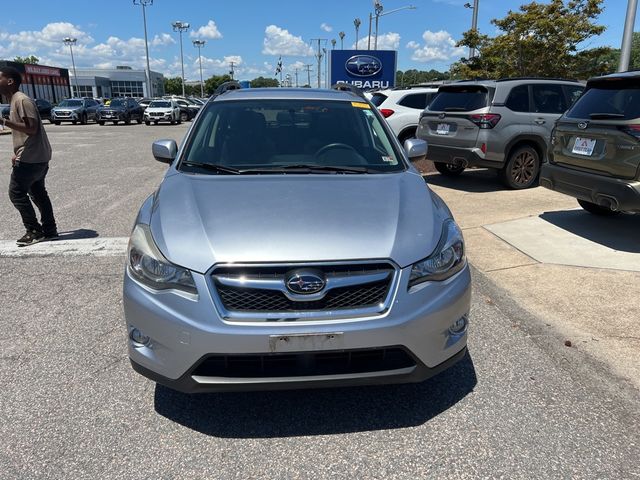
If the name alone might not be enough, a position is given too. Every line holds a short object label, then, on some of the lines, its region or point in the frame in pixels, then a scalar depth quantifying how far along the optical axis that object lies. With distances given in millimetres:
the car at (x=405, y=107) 12414
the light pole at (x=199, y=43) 95875
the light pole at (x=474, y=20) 21781
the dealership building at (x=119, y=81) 106788
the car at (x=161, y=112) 35625
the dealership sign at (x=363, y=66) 23609
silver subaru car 2445
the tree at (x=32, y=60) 119562
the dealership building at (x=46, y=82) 65562
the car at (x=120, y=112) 35438
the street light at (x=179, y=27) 83500
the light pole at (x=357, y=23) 59781
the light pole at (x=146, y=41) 65312
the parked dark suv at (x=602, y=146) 5332
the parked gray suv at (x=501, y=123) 8750
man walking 5691
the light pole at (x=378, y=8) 41062
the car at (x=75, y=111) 34500
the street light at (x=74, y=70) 91169
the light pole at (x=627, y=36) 11891
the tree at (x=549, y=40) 16562
